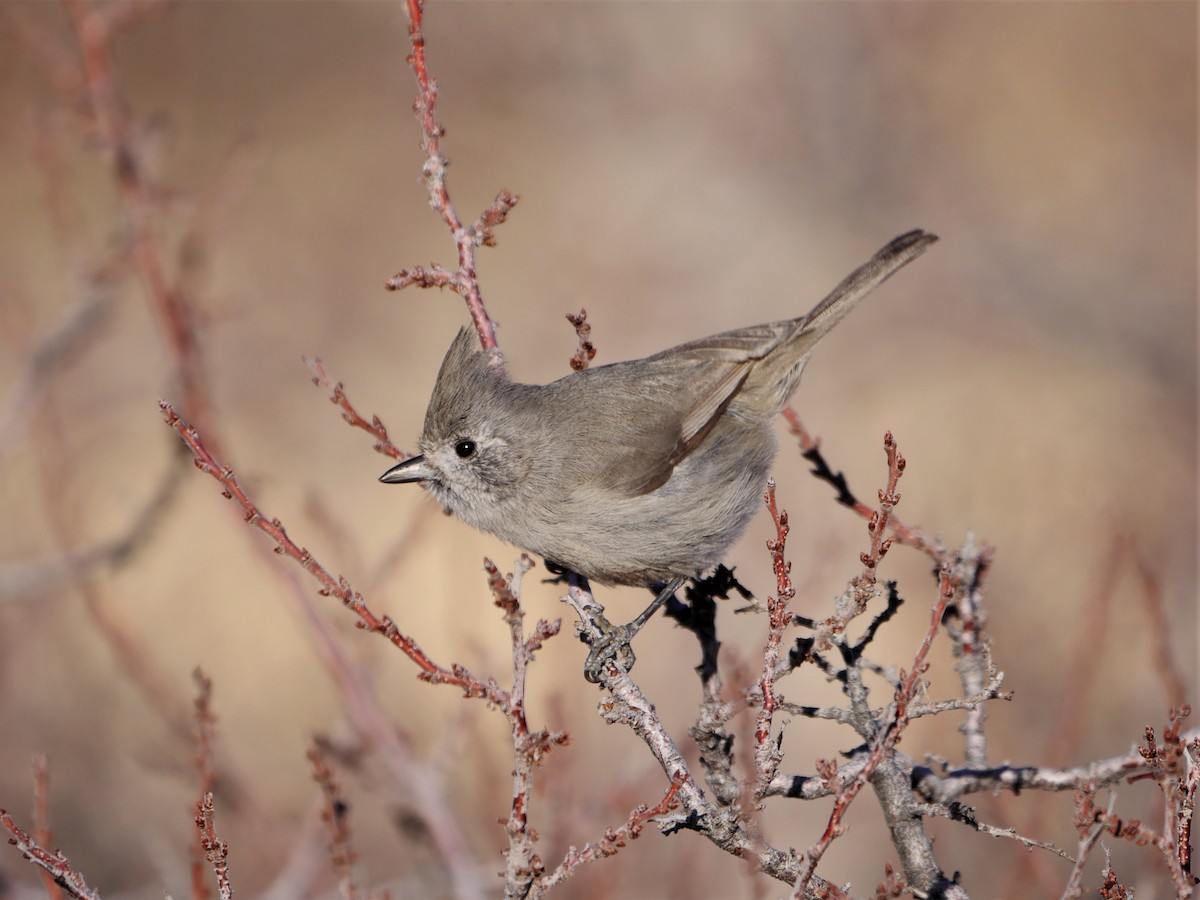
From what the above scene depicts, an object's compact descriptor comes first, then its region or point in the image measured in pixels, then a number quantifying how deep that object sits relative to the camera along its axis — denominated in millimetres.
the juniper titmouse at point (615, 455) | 6836
